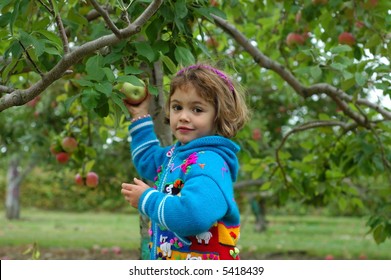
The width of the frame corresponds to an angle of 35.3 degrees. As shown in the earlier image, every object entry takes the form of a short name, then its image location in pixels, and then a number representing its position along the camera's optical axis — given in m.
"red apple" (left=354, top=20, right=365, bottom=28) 3.35
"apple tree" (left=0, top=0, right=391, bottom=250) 1.93
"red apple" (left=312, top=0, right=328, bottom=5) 3.40
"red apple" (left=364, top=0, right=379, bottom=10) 3.05
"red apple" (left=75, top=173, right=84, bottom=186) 3.81
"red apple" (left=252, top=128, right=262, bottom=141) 5.57
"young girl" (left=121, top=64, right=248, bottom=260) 1.79
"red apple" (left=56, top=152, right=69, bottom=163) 3.58
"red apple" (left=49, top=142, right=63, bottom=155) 3.54
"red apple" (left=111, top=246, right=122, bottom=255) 7.33
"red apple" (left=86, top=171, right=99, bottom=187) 3.79
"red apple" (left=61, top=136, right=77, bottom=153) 3.44
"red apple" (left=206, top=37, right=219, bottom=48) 4.27
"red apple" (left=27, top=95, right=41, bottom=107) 5.31
